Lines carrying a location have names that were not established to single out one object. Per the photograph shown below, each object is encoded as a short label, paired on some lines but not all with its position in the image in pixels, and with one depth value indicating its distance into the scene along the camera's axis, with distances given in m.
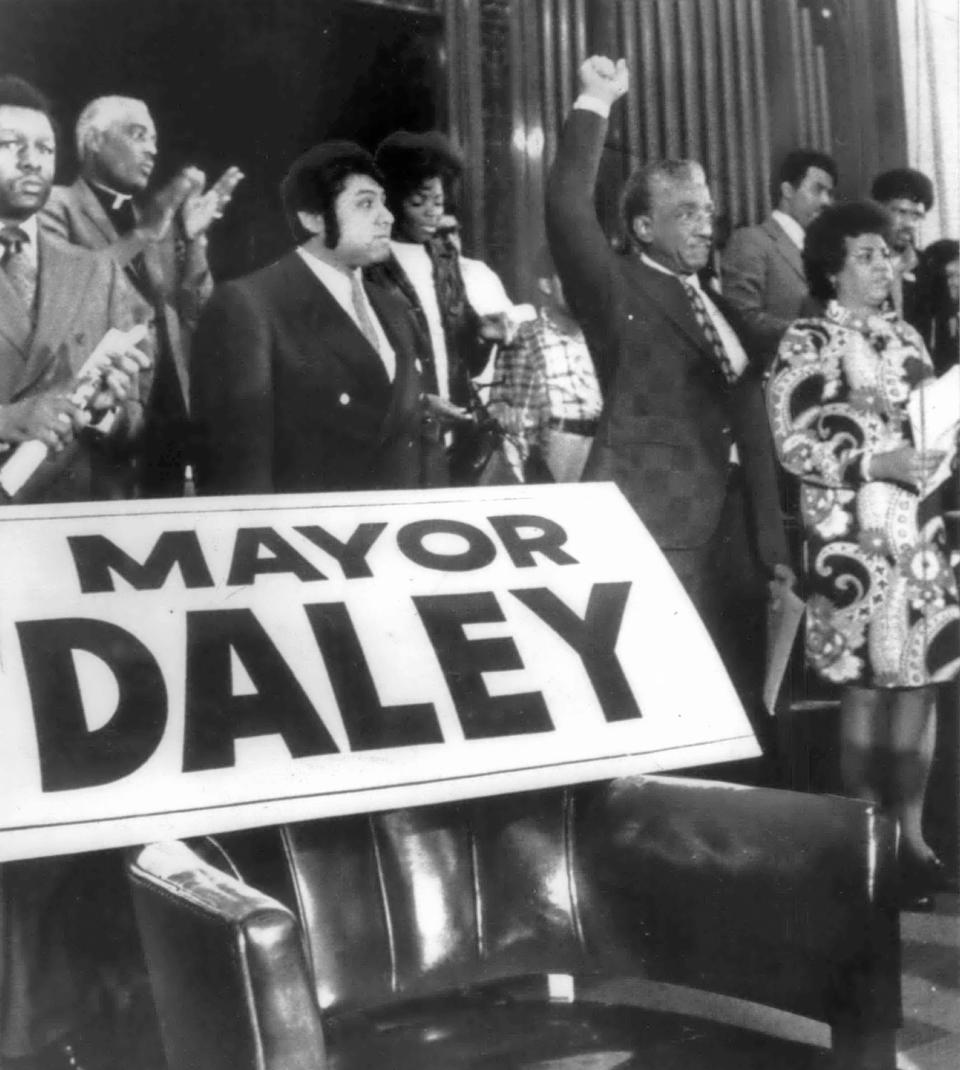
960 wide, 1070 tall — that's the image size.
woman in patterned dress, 2.12
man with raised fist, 2.02
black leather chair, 1.36
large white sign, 1.50
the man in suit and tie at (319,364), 1.81
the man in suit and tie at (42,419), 1.66
